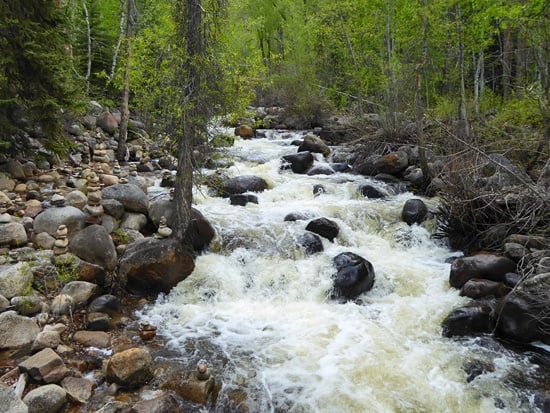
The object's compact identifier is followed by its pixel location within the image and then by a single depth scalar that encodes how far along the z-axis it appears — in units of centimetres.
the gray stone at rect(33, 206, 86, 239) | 736
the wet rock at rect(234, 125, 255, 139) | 1981
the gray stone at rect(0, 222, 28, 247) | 681
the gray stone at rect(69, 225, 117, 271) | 720
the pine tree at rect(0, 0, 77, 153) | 759
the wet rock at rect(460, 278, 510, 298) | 691
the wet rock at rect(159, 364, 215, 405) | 488
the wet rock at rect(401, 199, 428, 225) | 1010
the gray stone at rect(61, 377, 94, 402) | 464
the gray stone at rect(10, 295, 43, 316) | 579
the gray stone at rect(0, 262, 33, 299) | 591
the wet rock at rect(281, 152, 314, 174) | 1466
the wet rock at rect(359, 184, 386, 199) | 1229
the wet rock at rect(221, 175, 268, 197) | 1181
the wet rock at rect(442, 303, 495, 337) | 629
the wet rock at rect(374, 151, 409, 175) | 1417
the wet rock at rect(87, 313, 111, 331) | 612
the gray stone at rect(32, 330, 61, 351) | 531
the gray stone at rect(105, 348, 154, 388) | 494
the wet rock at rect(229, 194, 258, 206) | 1102
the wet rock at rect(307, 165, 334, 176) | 1442
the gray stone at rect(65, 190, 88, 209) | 812
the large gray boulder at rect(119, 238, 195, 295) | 726
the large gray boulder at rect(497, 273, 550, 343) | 582
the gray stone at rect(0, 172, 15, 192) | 814
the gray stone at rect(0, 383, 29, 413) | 396
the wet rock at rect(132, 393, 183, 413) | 445
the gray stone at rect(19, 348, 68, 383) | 467
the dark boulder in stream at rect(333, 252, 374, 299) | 741
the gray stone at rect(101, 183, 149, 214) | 867
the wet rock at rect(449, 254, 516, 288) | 725
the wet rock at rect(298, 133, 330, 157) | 1697
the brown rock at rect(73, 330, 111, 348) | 574
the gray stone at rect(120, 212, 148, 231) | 846
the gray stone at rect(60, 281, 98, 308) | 646
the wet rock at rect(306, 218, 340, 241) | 921
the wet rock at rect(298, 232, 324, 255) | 866
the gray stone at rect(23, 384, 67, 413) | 429
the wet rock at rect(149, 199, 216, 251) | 842
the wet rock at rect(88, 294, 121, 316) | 649
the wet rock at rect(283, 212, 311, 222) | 990
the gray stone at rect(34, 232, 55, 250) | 709
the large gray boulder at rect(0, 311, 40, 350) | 516
